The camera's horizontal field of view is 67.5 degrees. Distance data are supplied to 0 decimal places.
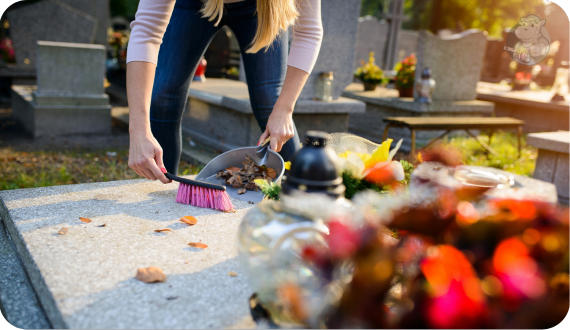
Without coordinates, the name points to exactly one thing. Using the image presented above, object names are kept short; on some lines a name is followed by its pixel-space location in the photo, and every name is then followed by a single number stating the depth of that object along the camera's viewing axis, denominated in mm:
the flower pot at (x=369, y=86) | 6328
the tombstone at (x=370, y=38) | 8719
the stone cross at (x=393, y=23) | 8867
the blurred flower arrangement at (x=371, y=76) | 6250
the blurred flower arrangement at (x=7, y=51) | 7427
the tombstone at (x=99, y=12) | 9266
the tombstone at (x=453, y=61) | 5473
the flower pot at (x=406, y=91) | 5801
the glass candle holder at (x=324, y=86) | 4332
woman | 1490
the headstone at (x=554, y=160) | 3307
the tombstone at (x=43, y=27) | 6938
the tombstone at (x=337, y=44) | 4344
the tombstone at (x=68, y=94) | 4750
